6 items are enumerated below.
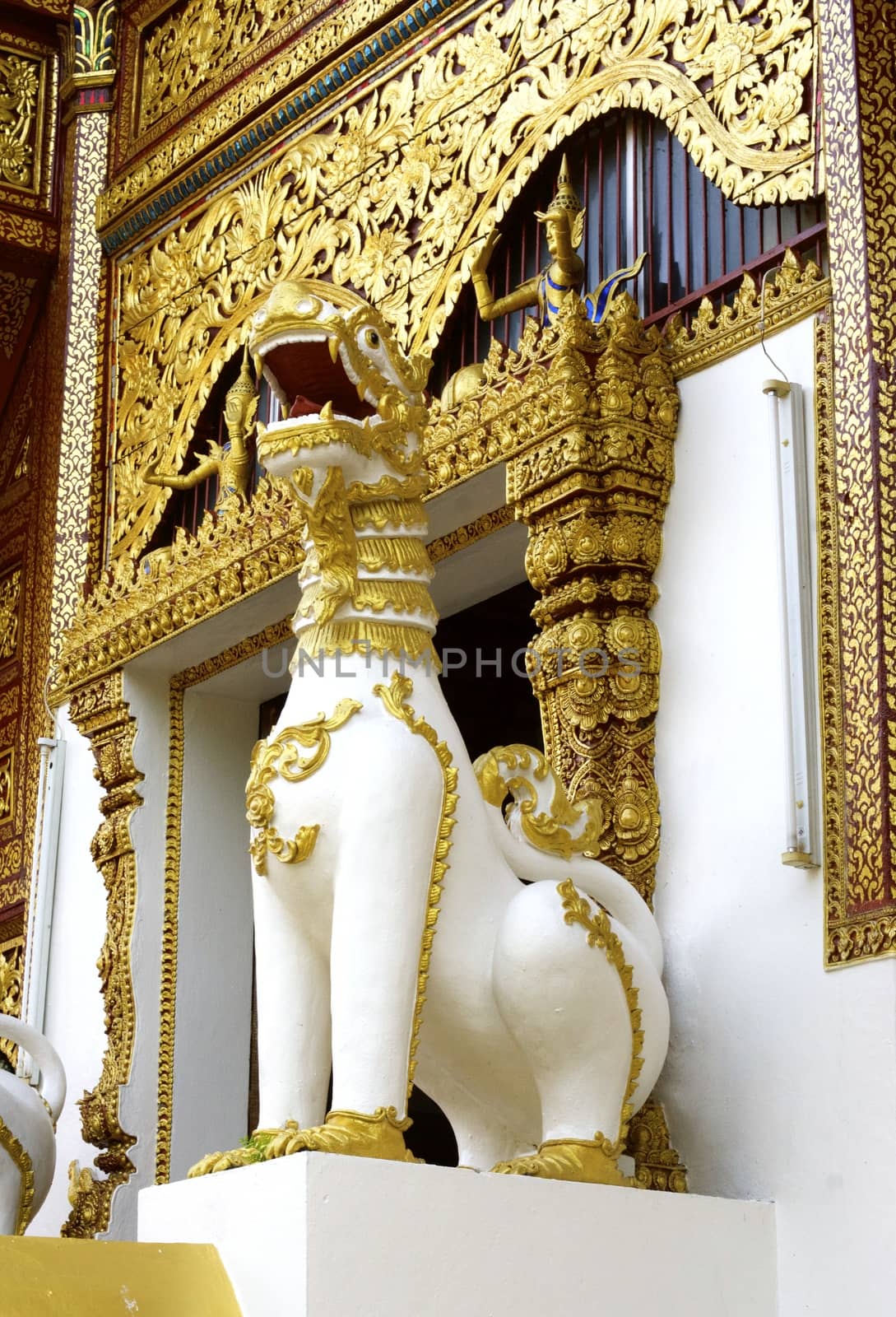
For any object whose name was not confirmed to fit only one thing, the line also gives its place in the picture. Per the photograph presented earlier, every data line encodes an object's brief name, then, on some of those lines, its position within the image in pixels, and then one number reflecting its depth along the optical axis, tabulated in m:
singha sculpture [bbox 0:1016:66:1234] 4.58
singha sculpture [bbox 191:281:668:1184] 3.32
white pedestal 3.04
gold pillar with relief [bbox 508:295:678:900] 4.05
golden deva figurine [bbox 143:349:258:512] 5.50
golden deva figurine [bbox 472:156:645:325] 4.49
